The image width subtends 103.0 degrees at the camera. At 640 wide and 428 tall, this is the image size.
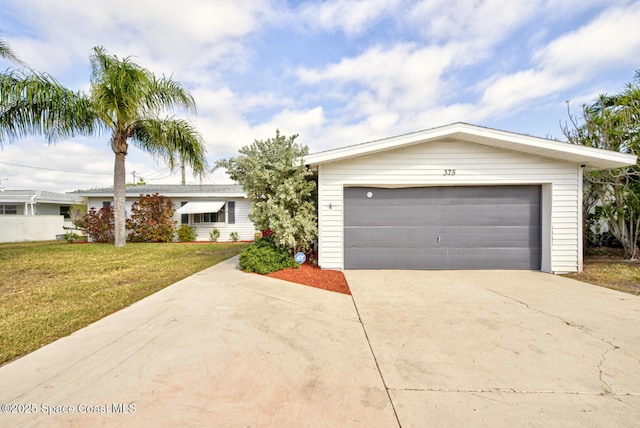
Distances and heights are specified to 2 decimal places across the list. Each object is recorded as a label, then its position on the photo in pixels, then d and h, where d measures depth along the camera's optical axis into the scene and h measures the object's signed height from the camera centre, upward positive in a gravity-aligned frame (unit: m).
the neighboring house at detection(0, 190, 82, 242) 15.36 -0.05
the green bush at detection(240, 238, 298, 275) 6.08 -1.17
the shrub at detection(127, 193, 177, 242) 12.98 -0.47
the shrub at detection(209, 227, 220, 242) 13.88 -1.29
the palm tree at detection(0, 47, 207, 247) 7.75 +3.48
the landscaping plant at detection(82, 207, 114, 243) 13.07 -0.62
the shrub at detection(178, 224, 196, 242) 13.54 -1.19
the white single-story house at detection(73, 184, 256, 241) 13.73 +0.34
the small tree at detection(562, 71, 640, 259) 7.02 +1.83
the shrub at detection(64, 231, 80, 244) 14.53 -1.42
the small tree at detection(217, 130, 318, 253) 5.96 +0.51
